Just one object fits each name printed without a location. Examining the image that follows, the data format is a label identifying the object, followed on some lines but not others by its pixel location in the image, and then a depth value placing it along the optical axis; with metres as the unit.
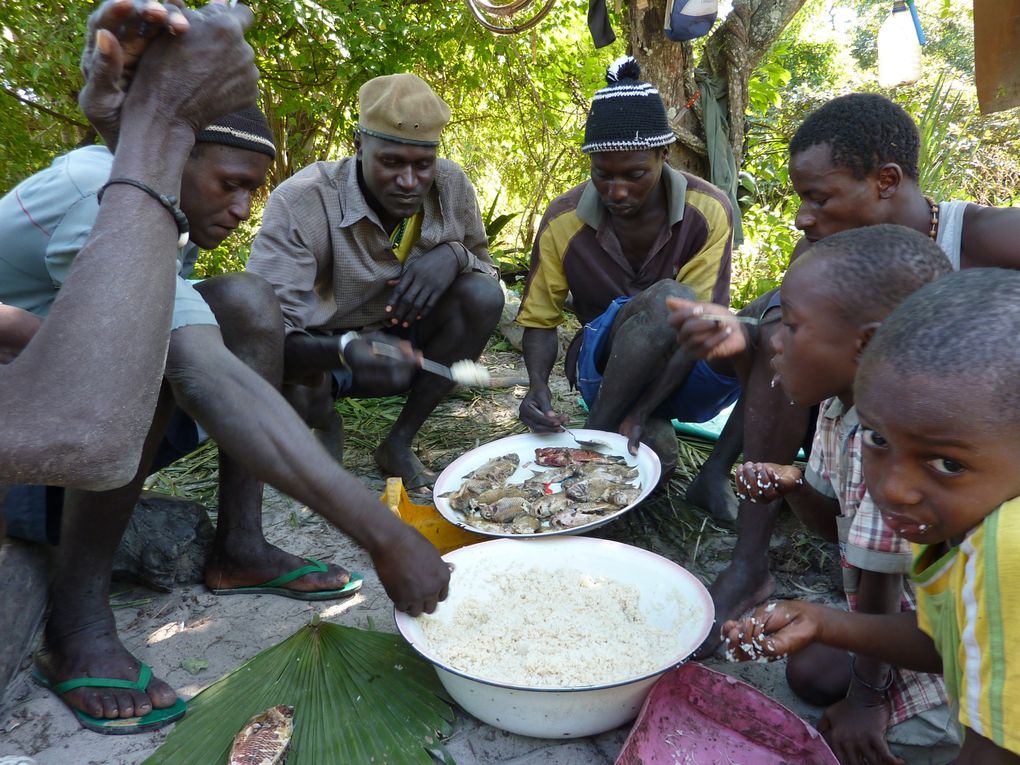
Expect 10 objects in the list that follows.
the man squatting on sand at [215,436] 1.50
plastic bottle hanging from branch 4.26
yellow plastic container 2.27
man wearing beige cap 2.67
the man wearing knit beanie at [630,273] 2.58
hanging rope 4.20
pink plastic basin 1.43
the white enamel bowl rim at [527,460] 2.12
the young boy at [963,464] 0.97
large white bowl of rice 1.53
